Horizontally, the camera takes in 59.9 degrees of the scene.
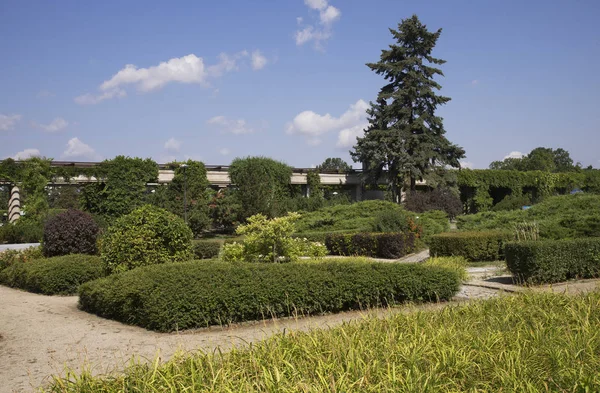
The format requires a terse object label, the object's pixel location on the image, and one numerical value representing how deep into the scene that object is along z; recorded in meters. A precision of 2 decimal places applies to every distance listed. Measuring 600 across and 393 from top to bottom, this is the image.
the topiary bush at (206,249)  17.67
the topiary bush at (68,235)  13.84
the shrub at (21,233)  26.11
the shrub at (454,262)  11.59
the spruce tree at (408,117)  39.12
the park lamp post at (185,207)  28.68
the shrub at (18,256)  13.93
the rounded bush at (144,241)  9.83
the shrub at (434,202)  33.21
